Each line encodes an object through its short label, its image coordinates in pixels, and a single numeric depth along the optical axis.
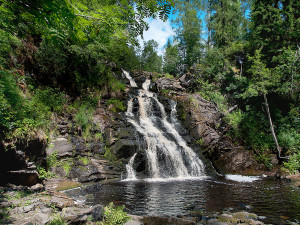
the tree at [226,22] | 26.83
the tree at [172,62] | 31.92
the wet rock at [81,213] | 3.81
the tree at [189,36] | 29.30
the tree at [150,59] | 43.97
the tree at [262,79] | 13.92
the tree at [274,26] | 16.73
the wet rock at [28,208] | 4.26
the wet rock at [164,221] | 4.39
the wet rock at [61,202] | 4.84
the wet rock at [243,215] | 5.16
